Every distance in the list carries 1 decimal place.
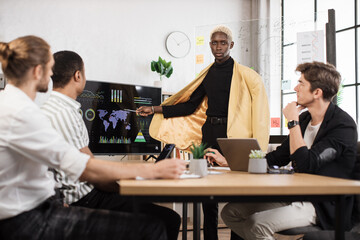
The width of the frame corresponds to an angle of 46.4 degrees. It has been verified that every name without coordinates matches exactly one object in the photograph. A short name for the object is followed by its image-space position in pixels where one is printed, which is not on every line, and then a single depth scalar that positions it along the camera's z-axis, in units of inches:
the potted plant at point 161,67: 238.2
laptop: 77.7
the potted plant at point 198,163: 66.5
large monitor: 149.5
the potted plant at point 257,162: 74.4
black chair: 67.7
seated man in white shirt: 53.0
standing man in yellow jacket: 116.4
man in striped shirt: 71.9
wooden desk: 50.6
